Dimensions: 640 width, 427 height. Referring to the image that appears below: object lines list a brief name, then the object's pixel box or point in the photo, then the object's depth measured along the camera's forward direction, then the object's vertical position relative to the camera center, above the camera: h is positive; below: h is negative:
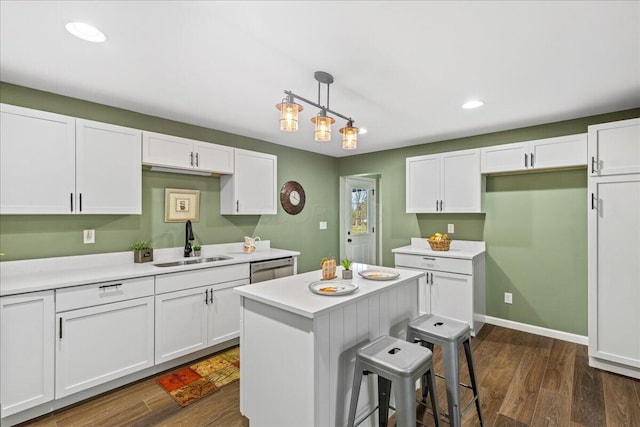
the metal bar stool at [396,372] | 1.50 -0.83
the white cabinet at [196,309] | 2.68 -0.93
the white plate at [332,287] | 1.83 -0.48
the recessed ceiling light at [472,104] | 2.82 +1.03
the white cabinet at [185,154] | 2.93 +0.60
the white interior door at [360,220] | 5.50 -0.14
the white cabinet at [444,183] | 3.75 +0.39
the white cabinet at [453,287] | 3.47 -0.90
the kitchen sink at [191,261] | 3.10 -0.54
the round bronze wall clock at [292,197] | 4.57 +0.22
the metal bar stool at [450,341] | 1.83 -0.84
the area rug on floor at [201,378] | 2.41 -1.44
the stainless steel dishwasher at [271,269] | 3.38 -0.67
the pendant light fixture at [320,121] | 1.90 +0.60
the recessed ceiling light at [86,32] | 1.72 +1.05
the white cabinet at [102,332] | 2.19 -0.94
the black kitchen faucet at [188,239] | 3.35 -0.30
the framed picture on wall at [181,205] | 3.31 +0.07
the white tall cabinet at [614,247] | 2.60 -0.30
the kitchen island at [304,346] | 1.62 -0.79
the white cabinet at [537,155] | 3.11 +0.64
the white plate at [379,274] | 2.21 -0.47
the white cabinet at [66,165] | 2.23 +0.37
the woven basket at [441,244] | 3.92 -0.41
